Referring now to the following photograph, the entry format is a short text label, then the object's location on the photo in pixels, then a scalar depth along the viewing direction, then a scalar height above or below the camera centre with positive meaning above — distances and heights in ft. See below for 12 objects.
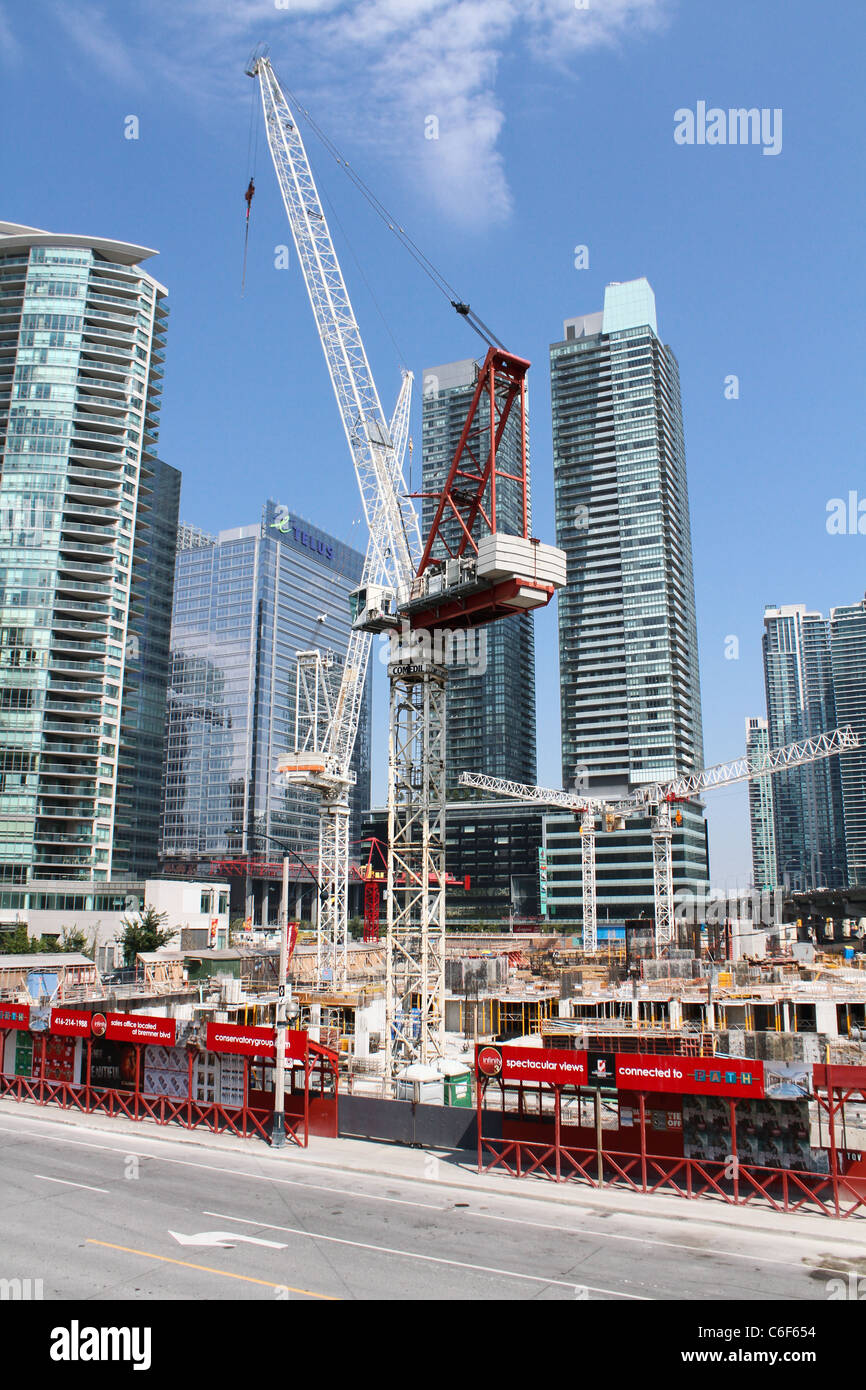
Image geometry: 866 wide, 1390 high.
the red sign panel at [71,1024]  118.93 -19.13
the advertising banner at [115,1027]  112.06 -18.72
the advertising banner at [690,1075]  81.35 -17.18
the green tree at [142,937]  308.60 -21.67
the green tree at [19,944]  295.89 -23.21
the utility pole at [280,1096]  101.96 -23.81
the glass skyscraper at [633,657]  616.39 +141.22
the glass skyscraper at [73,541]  404.36 +144.09
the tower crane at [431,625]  143.54 +40.03
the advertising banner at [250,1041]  103.60 -18.38
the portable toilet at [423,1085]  118.32 -26.34
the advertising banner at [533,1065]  87.25 -17.76
